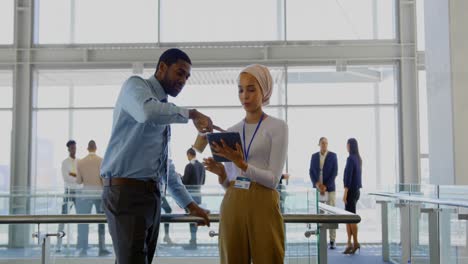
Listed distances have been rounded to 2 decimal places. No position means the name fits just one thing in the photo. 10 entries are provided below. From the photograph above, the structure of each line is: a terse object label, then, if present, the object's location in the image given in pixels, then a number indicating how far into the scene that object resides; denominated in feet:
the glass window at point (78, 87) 33.55
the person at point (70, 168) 26.68
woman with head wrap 6.91
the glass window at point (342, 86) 33.24
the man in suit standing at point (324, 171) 26.11
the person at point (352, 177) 24.32
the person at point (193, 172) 25.66
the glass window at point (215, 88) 33.32
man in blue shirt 7.09
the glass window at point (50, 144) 33.06
